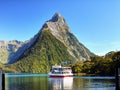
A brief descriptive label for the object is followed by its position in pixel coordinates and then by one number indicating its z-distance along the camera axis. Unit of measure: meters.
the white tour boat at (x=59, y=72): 81.99
